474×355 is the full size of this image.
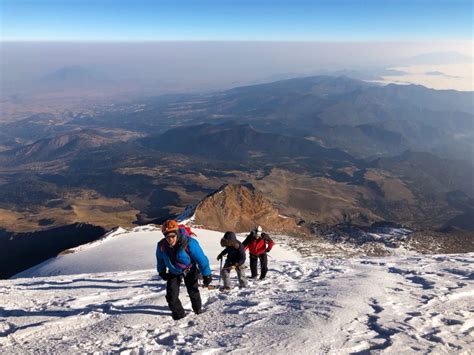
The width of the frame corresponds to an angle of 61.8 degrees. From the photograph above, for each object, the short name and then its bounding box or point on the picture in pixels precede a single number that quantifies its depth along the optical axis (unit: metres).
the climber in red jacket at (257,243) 13.30
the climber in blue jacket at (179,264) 8.41
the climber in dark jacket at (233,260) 11.75
